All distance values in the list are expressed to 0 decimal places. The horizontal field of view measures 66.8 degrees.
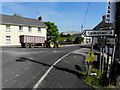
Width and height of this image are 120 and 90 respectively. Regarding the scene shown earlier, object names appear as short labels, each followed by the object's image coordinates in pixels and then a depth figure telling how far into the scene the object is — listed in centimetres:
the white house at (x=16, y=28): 2016
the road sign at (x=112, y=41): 382
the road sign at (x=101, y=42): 454
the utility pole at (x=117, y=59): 371
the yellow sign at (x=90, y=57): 462
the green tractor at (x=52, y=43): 1792
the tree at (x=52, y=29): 3093
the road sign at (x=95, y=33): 443
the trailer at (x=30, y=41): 1712
